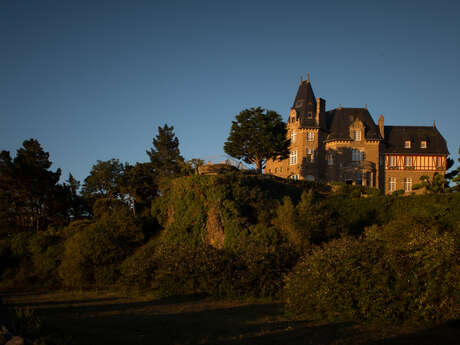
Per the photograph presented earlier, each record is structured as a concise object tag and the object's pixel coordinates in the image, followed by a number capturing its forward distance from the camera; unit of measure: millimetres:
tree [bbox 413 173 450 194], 34344
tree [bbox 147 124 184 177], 46719
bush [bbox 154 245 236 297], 19344
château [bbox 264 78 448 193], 48884
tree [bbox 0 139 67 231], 40031
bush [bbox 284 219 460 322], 11711
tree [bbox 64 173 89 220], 45406
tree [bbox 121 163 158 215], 42250
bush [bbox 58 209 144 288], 27266
